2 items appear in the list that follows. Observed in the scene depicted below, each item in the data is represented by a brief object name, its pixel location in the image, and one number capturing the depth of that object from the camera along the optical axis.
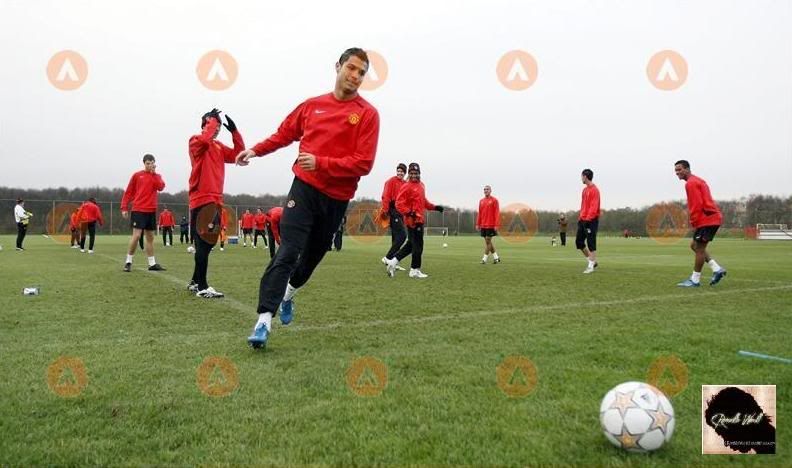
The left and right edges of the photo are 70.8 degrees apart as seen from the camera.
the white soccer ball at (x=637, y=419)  2.22
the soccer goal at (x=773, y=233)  46.12
